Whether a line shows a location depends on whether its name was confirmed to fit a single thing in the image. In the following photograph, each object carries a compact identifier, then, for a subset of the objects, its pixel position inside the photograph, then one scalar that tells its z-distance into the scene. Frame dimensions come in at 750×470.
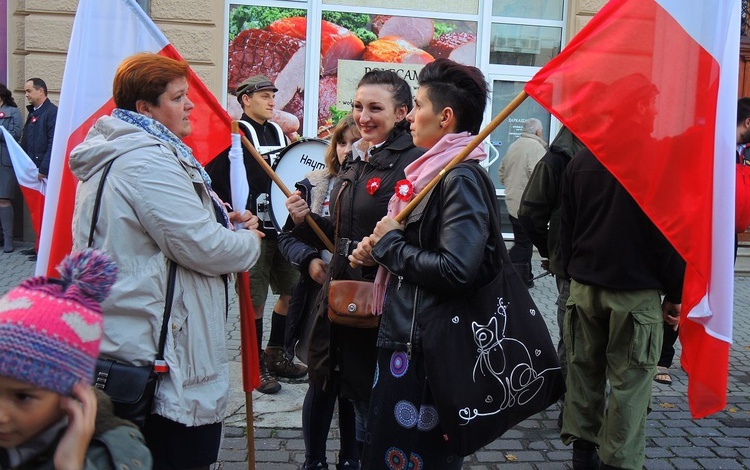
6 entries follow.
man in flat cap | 5.37
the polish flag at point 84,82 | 3.11
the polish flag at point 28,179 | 4.27
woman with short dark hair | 2.62
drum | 5.11
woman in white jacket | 2.49
